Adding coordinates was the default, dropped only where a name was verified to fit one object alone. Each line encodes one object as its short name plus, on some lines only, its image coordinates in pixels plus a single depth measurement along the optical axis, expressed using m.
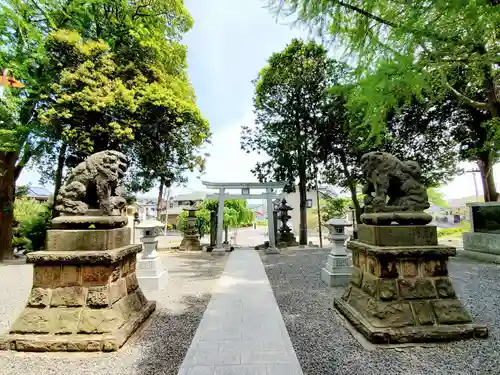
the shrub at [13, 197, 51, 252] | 9.59
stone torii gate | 10.28
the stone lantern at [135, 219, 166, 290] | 5.18
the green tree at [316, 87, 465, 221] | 11.05
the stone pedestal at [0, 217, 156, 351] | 2.61
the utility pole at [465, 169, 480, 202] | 11.94
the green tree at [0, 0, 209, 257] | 8.30
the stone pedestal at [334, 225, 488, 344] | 2.69
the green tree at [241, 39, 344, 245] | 12.20
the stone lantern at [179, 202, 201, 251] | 11.21
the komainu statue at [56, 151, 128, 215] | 3.04
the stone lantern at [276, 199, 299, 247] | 12.01
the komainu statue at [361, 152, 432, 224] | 3.12
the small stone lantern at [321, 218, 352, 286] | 5.27
